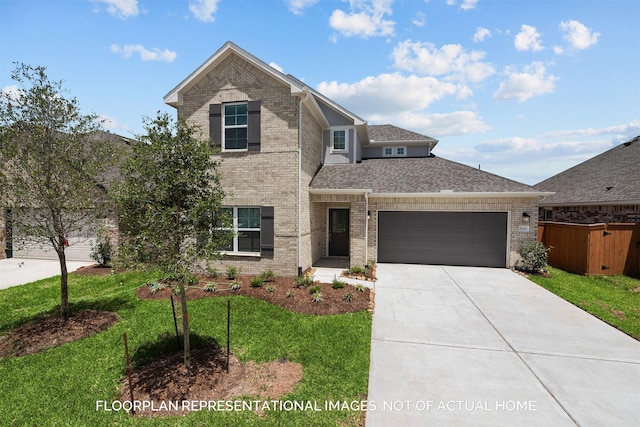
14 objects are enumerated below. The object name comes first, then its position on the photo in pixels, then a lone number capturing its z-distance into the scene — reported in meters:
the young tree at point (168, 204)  4.29
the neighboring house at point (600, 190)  12.21
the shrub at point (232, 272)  9.80
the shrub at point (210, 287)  8.59
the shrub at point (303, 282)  8.80
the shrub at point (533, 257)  10.73
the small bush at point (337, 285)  8.65
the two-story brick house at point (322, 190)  9.92
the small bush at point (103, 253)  11.72
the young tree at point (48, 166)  5.93
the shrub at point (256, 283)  8.85
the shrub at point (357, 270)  10.57
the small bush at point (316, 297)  7.55
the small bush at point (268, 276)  9.58
